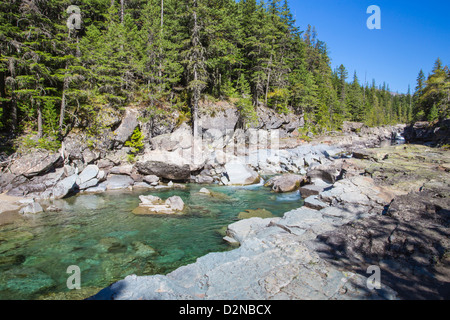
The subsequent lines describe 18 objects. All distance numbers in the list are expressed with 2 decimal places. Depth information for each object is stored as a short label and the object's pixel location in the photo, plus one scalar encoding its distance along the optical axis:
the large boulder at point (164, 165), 18.27
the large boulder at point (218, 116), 28.38
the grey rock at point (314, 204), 9.19
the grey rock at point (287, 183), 15.99
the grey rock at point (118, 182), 16.56
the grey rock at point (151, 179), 17.63
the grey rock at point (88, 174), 15.68
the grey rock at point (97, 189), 15.48
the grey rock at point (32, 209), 11.05
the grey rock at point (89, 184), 15.47
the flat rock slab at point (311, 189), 13.56
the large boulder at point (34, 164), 14.41
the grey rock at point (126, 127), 21.41
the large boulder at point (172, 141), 22.72
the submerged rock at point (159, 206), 11.67
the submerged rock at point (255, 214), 10.99
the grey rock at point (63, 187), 13.81
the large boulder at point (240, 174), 18.63
